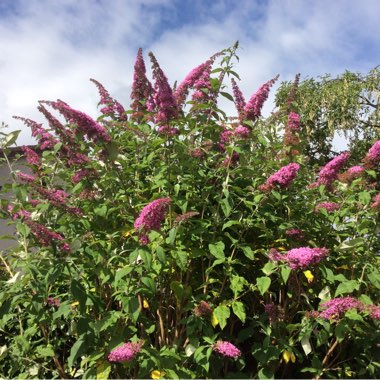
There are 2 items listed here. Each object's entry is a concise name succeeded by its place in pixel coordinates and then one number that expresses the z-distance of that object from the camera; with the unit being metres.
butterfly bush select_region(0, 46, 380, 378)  2.35
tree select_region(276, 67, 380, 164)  9.66
